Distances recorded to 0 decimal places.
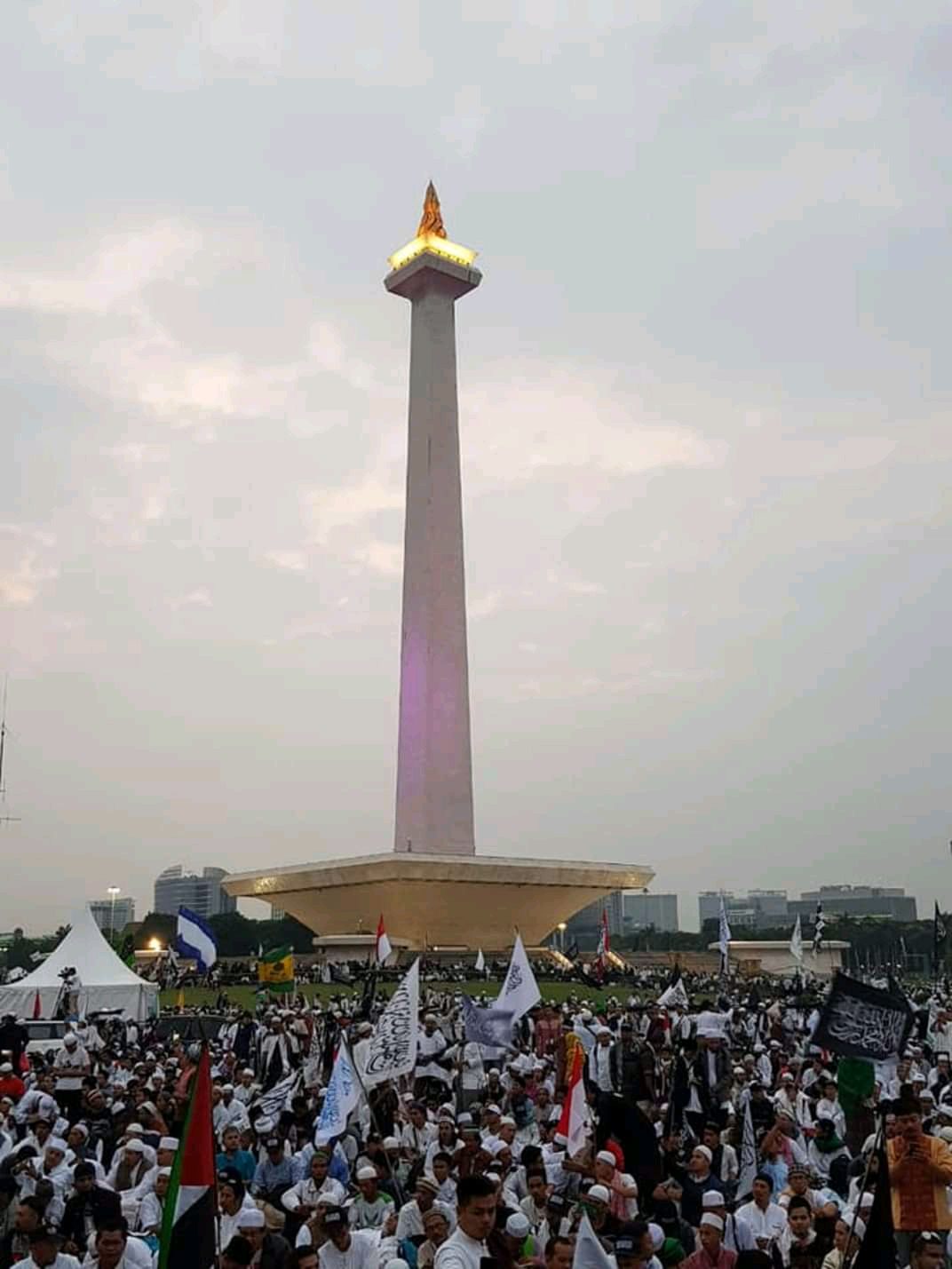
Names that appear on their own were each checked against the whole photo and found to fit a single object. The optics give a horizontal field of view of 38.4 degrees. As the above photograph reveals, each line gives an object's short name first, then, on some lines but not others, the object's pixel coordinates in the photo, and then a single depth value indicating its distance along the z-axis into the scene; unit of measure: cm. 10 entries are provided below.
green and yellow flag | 2141
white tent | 2700
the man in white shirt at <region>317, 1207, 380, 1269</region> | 776
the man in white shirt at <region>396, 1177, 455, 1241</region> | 845
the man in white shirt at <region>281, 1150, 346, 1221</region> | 910
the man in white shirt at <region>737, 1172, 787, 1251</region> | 883
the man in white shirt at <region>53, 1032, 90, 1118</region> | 1445
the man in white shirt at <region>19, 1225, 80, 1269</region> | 707
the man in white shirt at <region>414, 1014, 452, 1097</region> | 1614
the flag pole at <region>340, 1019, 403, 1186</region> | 998
